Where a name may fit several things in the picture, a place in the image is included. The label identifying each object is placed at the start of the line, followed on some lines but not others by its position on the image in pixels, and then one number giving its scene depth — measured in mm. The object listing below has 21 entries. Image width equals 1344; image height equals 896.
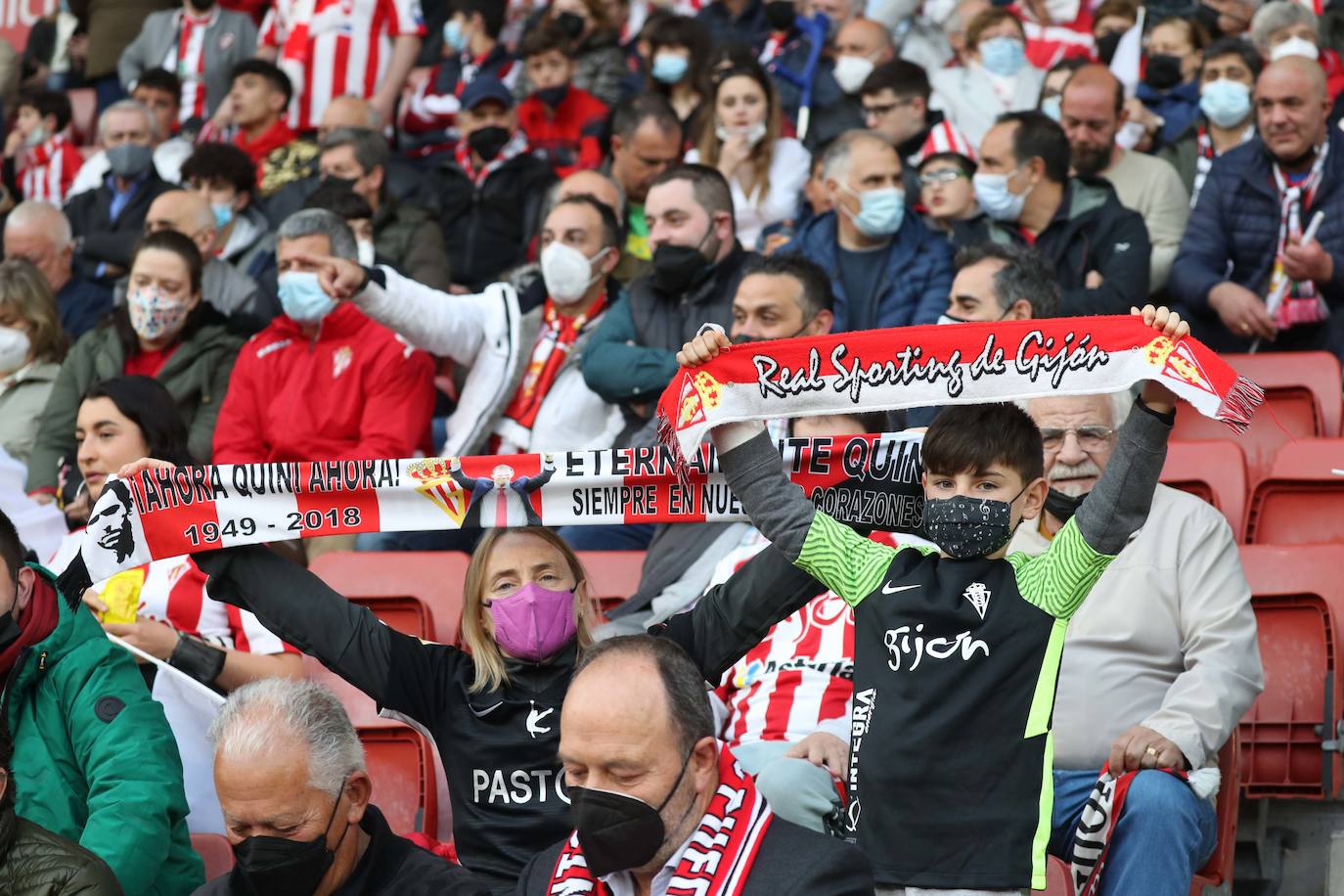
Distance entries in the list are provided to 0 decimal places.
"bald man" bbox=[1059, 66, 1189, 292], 15102
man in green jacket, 7840
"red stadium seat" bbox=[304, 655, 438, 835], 9539
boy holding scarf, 7098
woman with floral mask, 14086
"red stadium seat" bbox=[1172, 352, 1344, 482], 12328
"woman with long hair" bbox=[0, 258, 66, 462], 14977
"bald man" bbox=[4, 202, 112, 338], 17453
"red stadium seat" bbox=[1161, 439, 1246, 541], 11086
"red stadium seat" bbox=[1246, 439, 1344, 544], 11039
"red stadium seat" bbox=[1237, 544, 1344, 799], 9508
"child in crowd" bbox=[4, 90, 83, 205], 22781
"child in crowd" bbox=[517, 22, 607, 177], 19250
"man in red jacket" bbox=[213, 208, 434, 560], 13195
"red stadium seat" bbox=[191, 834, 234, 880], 8484
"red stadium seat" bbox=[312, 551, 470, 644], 10742
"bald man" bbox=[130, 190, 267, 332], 15852
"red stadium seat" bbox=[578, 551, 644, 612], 11250
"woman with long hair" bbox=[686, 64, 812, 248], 16234
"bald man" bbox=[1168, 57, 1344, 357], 13695
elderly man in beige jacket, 8336
